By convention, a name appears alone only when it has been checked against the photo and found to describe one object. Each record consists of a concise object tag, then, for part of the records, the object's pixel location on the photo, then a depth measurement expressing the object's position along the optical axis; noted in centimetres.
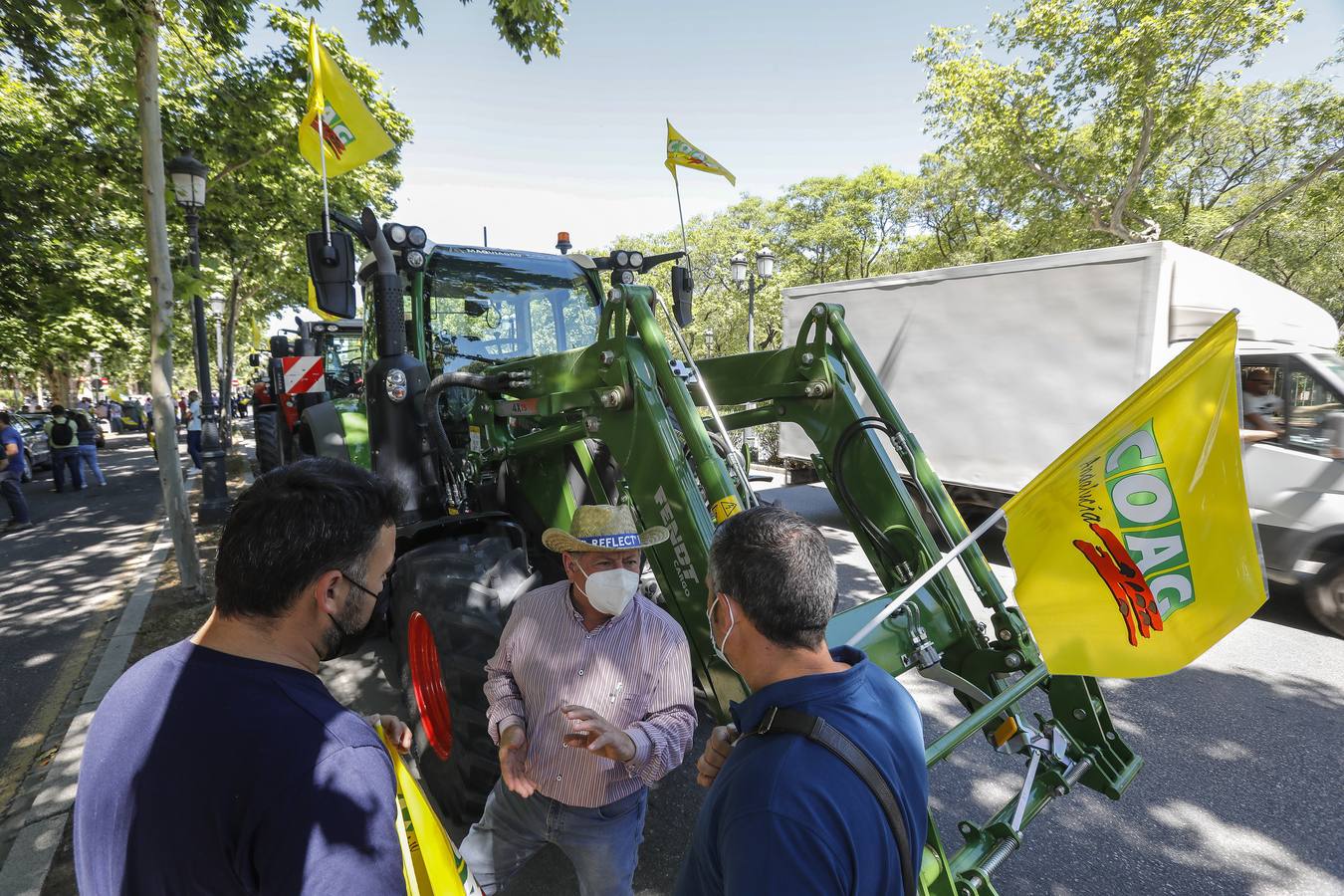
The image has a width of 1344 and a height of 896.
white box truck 546
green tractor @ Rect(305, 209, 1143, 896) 259
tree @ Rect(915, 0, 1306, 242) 1198
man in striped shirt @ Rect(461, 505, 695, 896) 215
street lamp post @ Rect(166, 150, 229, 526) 884
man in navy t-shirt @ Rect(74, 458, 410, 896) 104
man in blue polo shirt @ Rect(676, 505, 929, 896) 111
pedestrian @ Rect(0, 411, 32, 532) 969
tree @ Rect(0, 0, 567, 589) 509
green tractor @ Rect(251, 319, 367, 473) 953
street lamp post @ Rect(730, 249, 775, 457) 1413
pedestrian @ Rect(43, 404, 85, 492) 1205
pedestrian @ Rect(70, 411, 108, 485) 1314
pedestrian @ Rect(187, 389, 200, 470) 1463
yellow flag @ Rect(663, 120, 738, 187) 641
